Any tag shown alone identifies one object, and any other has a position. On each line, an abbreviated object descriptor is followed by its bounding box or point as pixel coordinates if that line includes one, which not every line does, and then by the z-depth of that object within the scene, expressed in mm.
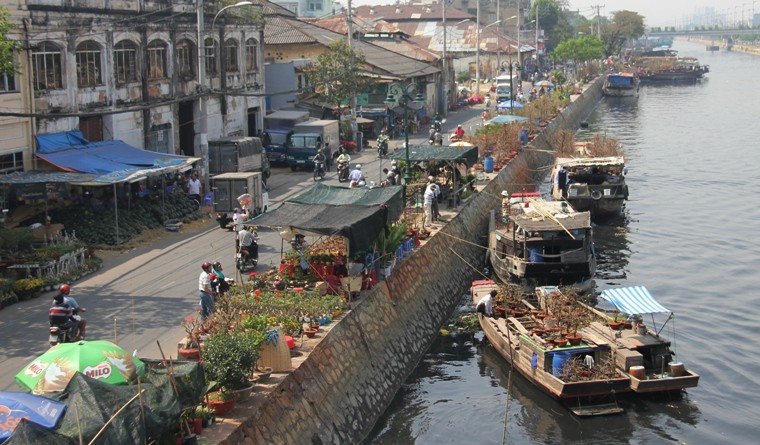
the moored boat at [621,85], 111438
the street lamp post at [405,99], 38000
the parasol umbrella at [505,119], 56531
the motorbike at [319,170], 45850
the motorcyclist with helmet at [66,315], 20406
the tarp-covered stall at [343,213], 24047
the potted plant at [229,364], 17453
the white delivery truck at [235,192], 36906
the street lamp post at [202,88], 39438
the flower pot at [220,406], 17188
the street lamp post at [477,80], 85106
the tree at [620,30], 162988
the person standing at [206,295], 22609
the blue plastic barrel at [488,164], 47838
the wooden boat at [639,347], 22891
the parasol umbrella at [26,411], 13539
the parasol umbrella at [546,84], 93062
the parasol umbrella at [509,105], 66525
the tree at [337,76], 57188
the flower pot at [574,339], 23922
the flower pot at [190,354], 18752
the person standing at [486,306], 28109
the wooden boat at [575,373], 22766
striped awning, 24844
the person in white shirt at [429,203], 35312
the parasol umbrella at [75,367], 15406
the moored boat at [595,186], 44156
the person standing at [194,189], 37969
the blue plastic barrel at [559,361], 23234
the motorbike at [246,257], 28328
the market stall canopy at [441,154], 38219
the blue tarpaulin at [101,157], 33188
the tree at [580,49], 123500
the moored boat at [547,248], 31406
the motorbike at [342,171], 45188
